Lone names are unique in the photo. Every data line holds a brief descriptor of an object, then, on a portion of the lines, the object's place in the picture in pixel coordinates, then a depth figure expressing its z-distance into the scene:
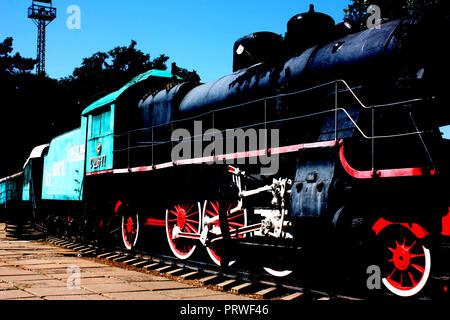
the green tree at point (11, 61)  39.41
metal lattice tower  35.49
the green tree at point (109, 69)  44.38
